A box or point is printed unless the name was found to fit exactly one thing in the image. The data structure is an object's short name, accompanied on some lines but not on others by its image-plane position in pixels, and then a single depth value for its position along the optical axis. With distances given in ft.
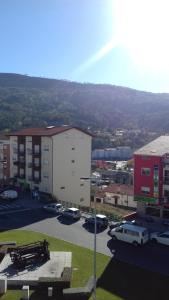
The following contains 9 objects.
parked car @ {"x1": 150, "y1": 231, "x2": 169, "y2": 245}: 71.07
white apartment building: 128.52
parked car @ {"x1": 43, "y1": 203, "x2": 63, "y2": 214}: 99.31
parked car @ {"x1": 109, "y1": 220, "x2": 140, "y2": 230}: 82.11
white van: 70.53
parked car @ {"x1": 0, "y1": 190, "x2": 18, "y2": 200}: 116.60
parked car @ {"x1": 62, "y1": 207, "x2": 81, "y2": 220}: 91.69
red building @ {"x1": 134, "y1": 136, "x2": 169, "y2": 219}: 96.98
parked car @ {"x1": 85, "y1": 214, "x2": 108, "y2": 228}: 83.63
